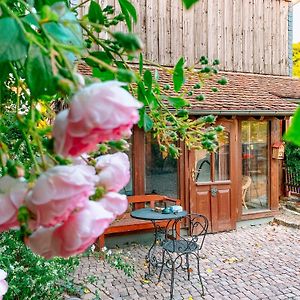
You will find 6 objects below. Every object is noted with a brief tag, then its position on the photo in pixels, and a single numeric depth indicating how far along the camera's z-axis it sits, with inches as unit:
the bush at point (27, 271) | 115.8
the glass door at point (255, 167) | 313.4
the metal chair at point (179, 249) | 192.3
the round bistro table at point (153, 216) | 215.8
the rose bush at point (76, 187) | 14.9
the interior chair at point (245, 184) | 314.7
